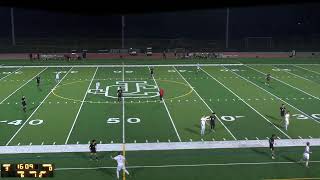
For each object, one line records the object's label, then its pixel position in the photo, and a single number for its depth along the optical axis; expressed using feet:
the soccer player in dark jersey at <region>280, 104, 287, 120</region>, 73.87
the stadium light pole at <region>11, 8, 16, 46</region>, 185.88
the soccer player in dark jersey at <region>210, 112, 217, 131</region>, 67.13
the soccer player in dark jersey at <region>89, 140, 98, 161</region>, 53.57
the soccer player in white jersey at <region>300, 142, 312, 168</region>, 51.55
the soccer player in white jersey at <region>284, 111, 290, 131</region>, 67.48
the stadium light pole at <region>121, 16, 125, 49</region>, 181.61
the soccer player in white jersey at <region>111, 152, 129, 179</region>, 48.03
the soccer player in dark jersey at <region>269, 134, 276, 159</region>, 55.36
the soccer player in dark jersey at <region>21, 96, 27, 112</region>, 79.99
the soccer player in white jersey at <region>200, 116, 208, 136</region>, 64.34
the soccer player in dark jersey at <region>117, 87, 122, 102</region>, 89.97
